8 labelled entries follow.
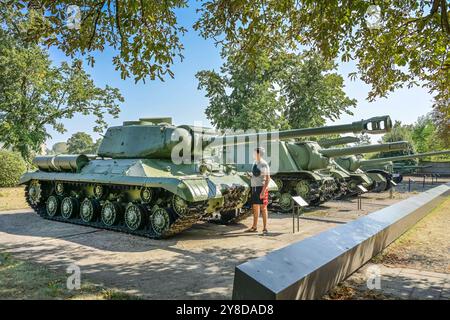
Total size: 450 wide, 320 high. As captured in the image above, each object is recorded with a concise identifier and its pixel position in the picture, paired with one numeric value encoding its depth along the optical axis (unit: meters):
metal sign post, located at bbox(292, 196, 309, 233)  9.01
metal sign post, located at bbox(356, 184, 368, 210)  14.34
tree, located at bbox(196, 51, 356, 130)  27.08
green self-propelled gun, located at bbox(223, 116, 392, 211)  13.59
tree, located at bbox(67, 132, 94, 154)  75.44
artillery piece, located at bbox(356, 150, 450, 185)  19.29
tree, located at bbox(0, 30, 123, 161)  23.59
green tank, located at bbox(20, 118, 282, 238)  8.42
